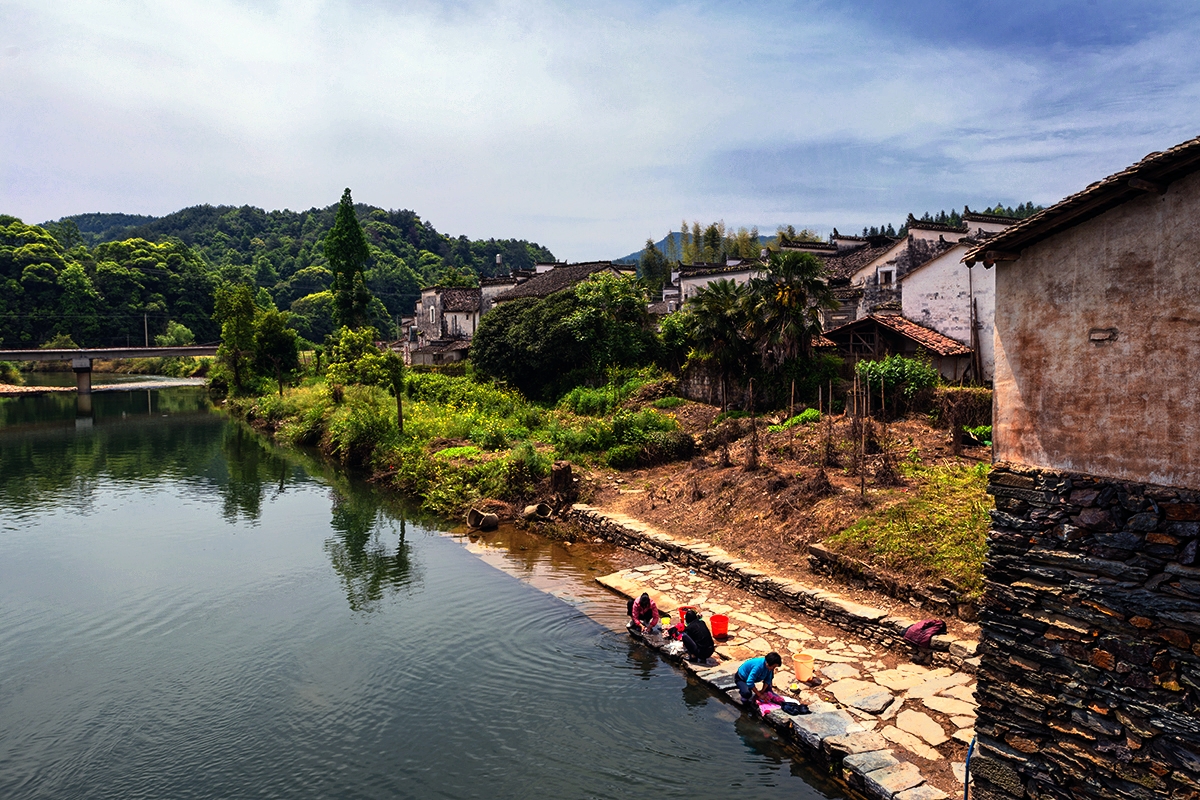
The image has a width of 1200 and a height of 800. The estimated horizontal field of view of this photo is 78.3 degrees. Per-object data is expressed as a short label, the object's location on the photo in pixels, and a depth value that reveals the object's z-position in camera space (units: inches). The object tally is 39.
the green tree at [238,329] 2050.9
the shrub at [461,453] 1026.7
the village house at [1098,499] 249.3
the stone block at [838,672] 442.9
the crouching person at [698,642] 476.1
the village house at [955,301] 1024.2
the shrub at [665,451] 957.8
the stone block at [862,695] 406.0
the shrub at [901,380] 904.3
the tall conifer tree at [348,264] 2162.9
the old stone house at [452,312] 2262.6
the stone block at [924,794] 326.6
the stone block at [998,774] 299.4
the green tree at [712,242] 2930.6
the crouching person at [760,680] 422.6
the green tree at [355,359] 1465.3
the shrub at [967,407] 816.9
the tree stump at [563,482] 866.1
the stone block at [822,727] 379.9
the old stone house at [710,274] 1524.4
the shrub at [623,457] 951.0
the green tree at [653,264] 3166.8
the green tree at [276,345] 2082.9
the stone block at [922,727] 371.9
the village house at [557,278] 1791.3
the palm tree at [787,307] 1012.5
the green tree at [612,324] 1357.0
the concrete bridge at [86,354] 2360.4
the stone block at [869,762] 350.6
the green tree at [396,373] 1212.0
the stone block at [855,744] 366.3
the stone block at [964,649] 425.4
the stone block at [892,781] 334.3
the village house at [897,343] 1031.6
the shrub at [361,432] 1212.5
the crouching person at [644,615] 530.6
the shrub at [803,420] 925.4
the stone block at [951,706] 388.9
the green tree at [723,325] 1101.7
